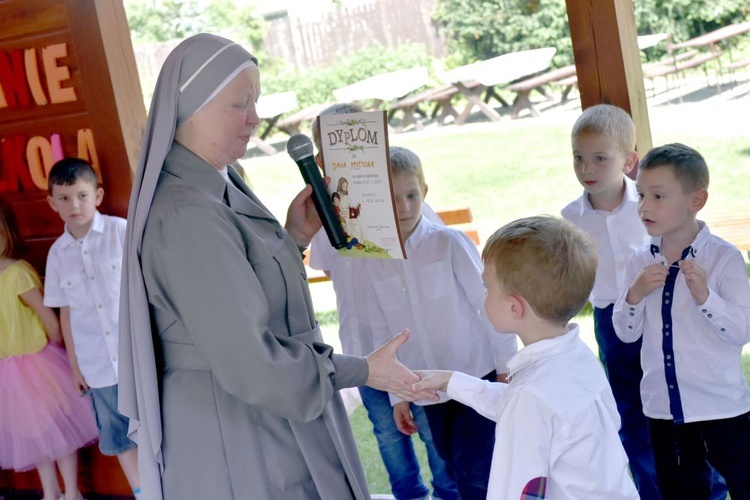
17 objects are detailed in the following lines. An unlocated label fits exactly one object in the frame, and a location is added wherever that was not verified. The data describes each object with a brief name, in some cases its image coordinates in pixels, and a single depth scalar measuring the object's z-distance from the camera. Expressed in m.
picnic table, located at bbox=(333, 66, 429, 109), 12.38
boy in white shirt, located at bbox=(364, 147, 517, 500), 2.98
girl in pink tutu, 4.11
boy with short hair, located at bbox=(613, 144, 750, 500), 2.49
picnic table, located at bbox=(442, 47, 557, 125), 12.07
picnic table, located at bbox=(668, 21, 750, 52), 11.65
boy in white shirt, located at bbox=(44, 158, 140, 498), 3.83
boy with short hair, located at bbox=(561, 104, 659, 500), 3.00
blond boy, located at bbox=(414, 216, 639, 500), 1.88
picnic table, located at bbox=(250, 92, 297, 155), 13.03
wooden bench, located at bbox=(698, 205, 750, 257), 5.18
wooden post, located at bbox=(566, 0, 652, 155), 3.06
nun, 2.01
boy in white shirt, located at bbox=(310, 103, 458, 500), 3.25
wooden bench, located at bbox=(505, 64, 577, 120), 11.91
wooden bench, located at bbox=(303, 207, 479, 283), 6.79
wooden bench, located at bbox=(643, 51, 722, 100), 11.62
